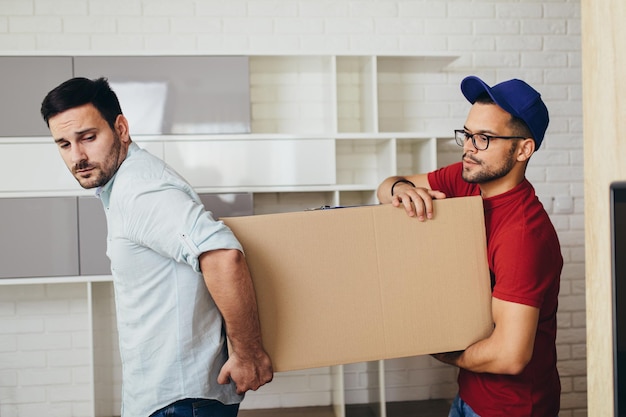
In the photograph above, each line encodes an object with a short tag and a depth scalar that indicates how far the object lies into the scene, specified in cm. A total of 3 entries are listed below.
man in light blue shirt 121
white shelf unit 264
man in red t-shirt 132
